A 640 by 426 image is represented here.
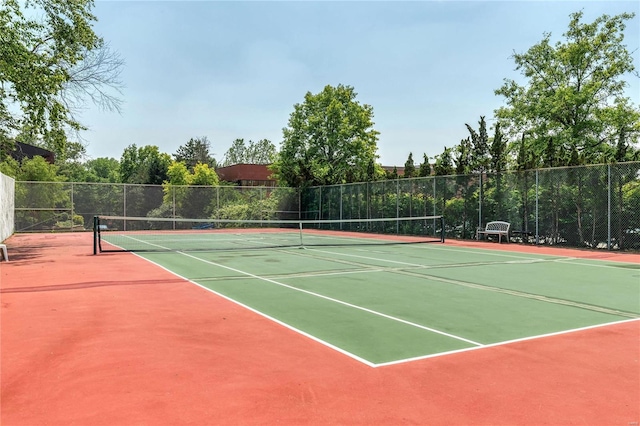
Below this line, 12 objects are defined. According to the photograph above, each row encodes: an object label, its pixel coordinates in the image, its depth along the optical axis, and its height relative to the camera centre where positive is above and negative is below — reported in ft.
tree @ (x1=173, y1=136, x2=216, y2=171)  273.17 +31.98
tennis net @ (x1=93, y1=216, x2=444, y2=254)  63.57 -4.59
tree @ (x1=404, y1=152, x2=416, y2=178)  93.25 +7.67
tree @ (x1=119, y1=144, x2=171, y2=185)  193.06 +19.77
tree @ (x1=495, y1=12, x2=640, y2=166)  106.11 +26.12
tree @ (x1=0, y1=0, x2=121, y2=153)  51.49 +16.10
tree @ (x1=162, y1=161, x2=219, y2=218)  105.29 +1.84
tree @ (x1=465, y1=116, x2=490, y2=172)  95.81 +13.01
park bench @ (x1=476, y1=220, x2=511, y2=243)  67.05 -2.67
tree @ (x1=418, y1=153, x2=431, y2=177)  87.30 +7.38
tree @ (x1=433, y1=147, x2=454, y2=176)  83.09 +7.45
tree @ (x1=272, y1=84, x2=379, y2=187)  140.36 +20.96
